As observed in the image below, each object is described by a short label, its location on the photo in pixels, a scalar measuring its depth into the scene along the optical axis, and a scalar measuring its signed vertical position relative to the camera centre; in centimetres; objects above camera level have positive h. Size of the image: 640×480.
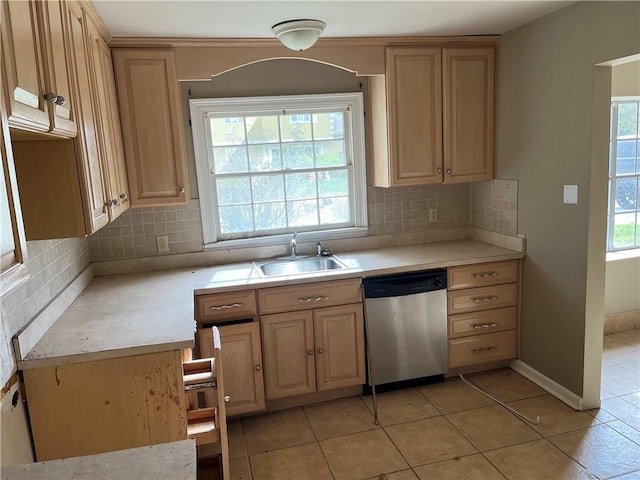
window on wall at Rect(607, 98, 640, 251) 380 -15
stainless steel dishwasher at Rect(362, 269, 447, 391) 297 -99
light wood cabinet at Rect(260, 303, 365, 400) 287 -106
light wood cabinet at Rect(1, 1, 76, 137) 115 +34
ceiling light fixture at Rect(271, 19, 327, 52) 246 +74
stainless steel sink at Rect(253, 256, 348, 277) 323 -61
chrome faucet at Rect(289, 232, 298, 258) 332 -49
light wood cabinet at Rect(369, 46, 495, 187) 312 +35
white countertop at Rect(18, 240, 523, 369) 187 -60
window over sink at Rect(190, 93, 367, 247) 321 +6
